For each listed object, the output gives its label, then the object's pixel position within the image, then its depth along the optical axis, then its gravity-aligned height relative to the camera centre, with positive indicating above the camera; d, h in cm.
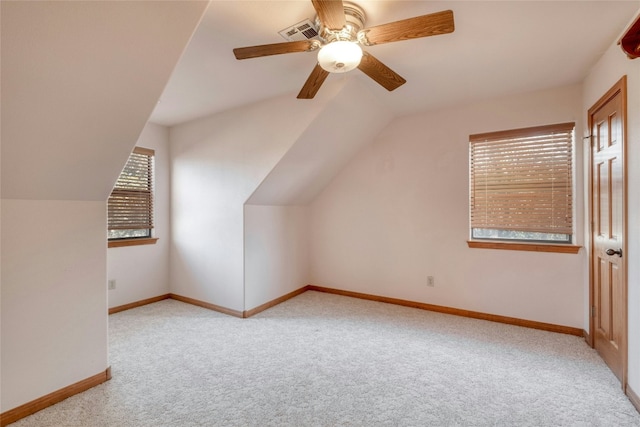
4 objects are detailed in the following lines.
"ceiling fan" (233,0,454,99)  156 +99
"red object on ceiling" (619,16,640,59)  172 +98
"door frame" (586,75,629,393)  202 -1
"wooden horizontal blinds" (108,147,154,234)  371 +21
